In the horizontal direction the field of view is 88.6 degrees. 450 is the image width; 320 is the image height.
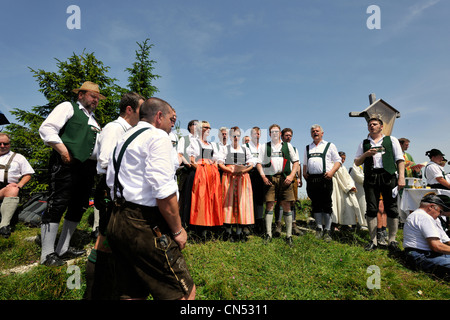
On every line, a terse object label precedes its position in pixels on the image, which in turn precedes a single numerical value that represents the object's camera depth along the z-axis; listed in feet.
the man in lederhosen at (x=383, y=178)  14.61
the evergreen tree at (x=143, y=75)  36.04
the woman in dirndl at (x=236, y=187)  16.10
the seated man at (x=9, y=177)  16.61
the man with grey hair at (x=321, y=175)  16.66
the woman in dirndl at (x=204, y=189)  15.38
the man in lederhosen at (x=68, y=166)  10.17
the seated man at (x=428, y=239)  11.48
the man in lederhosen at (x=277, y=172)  16.07
